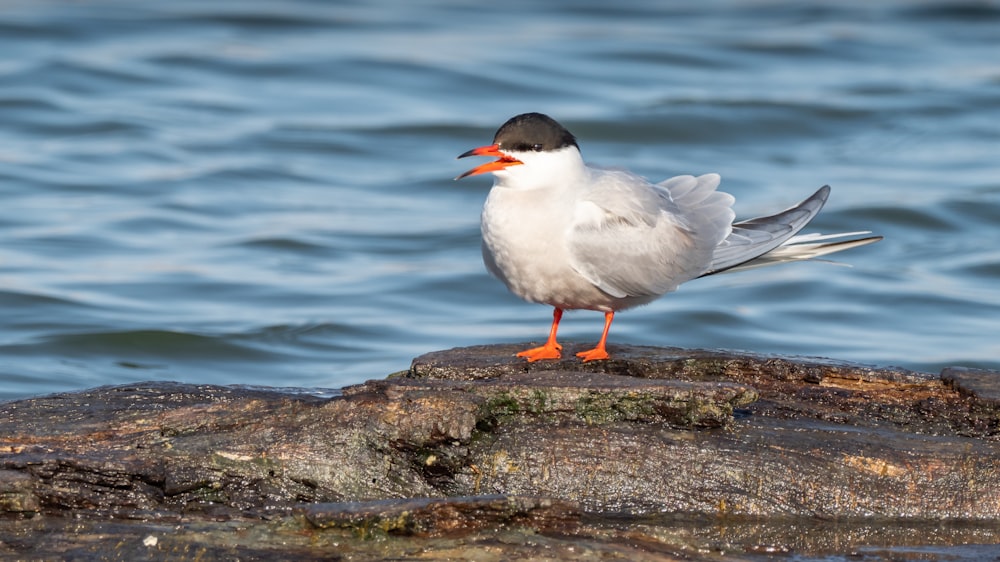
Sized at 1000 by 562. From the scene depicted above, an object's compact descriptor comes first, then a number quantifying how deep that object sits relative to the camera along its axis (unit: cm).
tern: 1130
